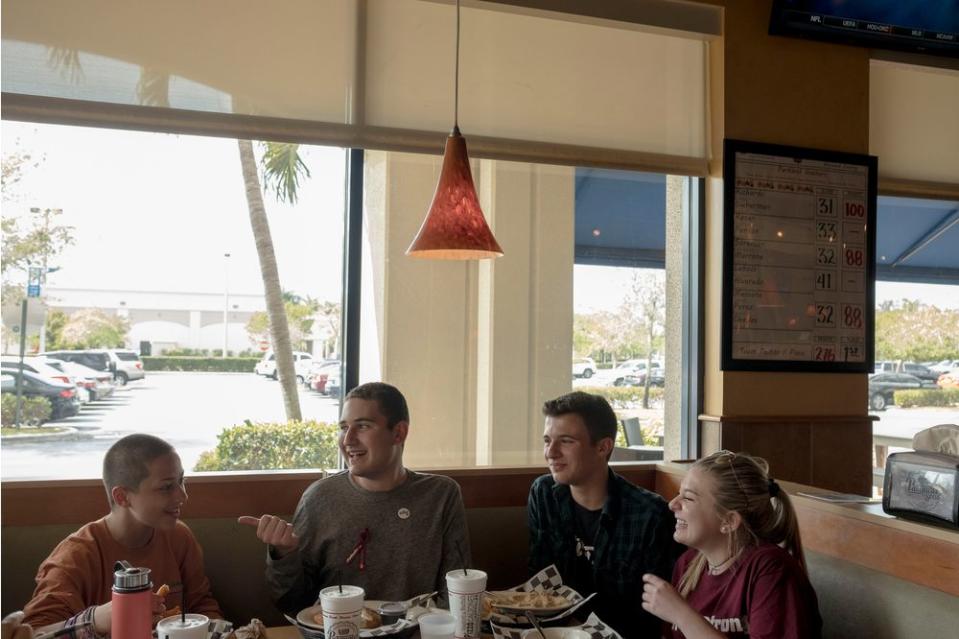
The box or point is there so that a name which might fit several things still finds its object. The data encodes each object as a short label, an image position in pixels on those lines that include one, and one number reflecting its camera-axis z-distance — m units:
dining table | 2.00
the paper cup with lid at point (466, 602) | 1.87
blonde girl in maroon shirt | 1.90
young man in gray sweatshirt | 2.47
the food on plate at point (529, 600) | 2.11
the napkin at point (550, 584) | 2.18
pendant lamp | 2.38
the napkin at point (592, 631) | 1.91
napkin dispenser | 1.87
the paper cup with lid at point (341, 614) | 1.76
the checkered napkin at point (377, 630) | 1.84
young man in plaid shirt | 2.47
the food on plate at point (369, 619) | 1.90
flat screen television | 3.80
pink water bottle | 1.51
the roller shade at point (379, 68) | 3.08
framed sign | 3.82
